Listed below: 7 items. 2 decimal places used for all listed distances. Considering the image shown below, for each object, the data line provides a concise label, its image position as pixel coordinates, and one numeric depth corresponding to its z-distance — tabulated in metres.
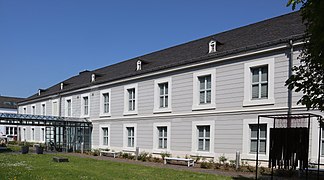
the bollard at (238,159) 16.53
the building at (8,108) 61.12
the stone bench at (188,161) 18.64
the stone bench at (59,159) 19.91
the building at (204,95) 16.64
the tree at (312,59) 5.57
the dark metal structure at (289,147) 11.00
